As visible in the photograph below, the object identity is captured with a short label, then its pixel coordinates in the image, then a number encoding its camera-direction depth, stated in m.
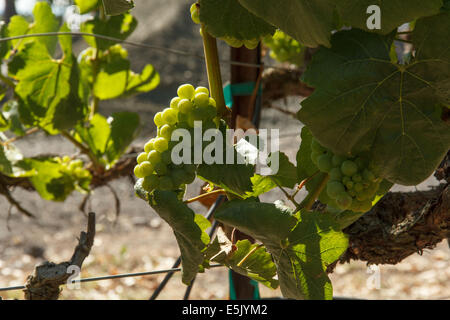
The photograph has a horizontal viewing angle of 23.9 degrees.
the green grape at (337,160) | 1.28
